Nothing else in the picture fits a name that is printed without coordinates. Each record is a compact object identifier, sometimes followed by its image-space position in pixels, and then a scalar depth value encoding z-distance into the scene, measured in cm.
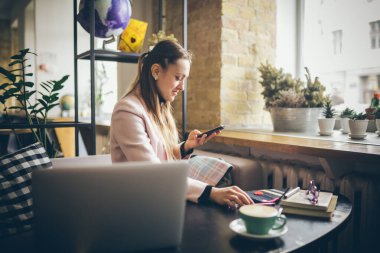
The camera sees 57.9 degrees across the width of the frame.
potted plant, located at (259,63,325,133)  219
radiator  156
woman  123
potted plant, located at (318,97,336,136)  203
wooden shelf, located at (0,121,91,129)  171
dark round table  80
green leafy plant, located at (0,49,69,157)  176
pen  117
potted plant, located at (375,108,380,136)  191
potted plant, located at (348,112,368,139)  178
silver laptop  65
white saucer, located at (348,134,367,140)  179
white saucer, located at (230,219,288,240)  82
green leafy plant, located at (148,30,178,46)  218
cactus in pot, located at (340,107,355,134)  209
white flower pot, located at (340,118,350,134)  209
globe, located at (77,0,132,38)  191
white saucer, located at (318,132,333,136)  203
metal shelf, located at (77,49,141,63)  201
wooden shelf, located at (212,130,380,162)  143
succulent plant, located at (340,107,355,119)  209
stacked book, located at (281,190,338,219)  103
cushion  109
